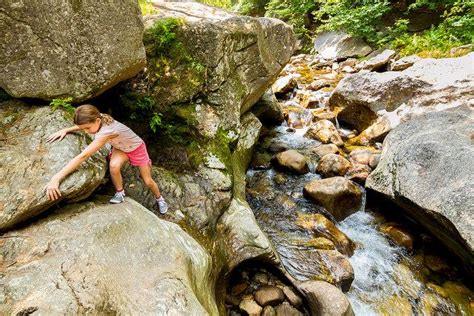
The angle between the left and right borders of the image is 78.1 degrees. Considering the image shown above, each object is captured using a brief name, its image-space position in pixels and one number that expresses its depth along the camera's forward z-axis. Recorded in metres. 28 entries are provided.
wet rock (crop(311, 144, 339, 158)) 7.64
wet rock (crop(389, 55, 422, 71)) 9.80
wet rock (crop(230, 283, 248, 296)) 4.32
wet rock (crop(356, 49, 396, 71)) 10.98
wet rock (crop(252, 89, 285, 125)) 8.80
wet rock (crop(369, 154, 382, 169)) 6.88
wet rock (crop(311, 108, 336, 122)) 9.16
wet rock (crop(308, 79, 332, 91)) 11.05
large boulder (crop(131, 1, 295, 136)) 5.18
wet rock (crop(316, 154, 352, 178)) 6.91
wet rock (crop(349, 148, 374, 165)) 7.17
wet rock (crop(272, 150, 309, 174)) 7.10
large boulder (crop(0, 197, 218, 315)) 2.38
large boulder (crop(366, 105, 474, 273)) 4.27
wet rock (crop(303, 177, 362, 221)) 5.86
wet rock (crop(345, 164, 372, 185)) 6.60
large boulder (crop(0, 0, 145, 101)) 3.28
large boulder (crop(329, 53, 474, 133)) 7.33
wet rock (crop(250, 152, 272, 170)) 7.55
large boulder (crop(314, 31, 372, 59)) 13.59
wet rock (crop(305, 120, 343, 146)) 8.18
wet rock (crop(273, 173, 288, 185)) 6.93
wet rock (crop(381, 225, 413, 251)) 5.31
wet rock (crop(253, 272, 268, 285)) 4.44
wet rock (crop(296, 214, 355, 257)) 5.20
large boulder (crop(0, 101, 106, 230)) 2.90
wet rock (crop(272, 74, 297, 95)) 10.80
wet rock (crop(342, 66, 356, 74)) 12.10
